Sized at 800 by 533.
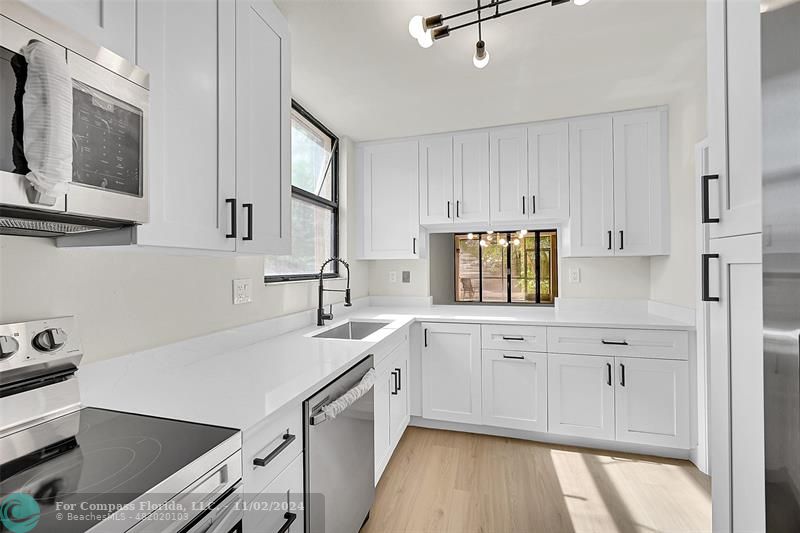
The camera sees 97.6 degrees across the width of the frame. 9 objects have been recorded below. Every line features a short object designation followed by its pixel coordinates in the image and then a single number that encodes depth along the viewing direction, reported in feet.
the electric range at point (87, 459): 1.87
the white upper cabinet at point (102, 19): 2.38
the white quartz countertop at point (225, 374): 3.23
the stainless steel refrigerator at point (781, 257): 2.06
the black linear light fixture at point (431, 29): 4.41
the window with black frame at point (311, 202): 7.76
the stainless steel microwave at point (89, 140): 2.02
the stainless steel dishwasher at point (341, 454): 3.90
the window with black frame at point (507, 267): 10.20
